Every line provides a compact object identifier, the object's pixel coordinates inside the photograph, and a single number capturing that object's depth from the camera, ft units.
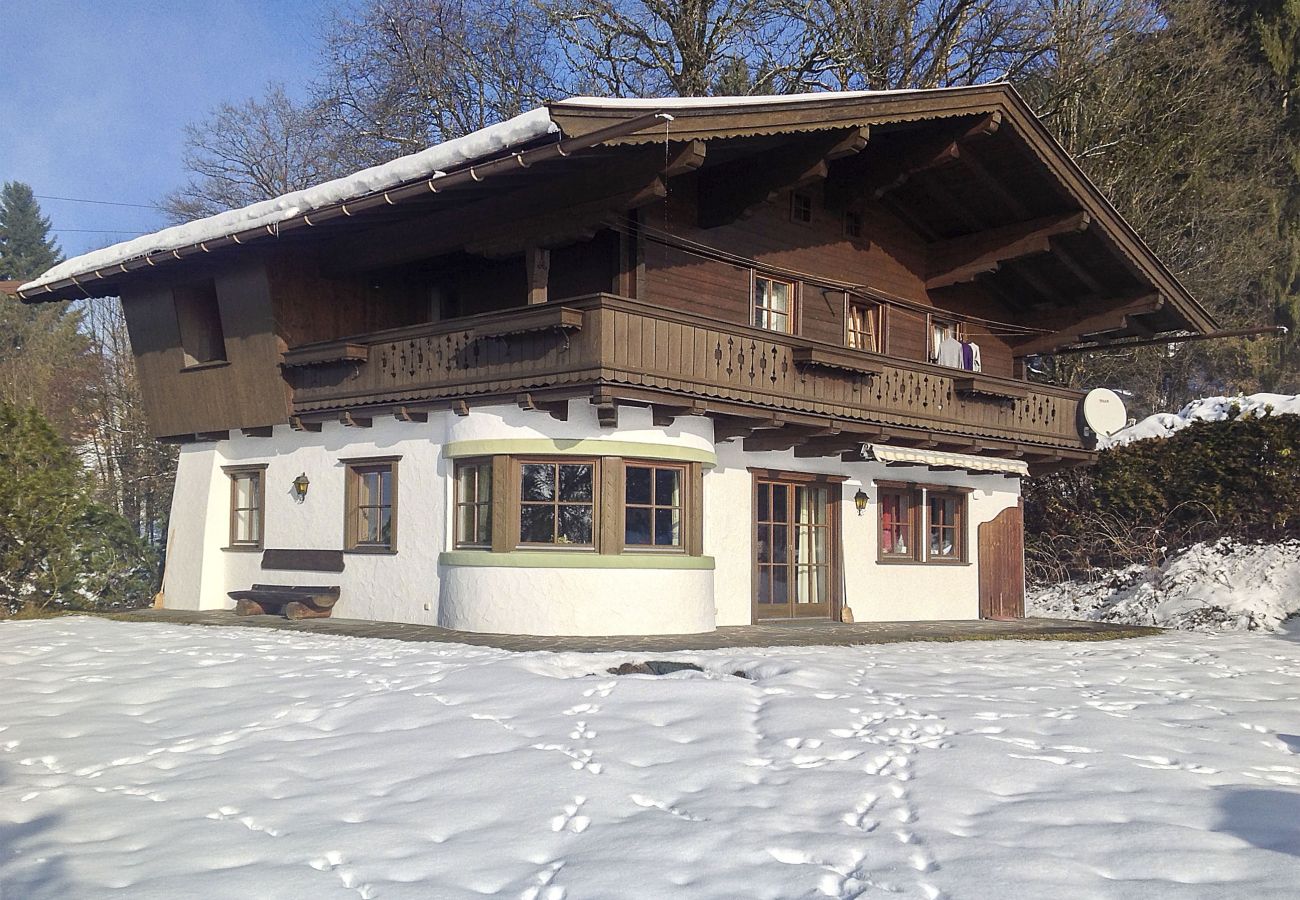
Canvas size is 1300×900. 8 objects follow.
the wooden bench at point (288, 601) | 52.60
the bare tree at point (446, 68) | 96.58
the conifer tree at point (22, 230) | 183.73
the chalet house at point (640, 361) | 45.09
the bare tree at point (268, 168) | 109.81
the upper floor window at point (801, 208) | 55.93
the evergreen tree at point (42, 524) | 61.00
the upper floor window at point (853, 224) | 58.75
